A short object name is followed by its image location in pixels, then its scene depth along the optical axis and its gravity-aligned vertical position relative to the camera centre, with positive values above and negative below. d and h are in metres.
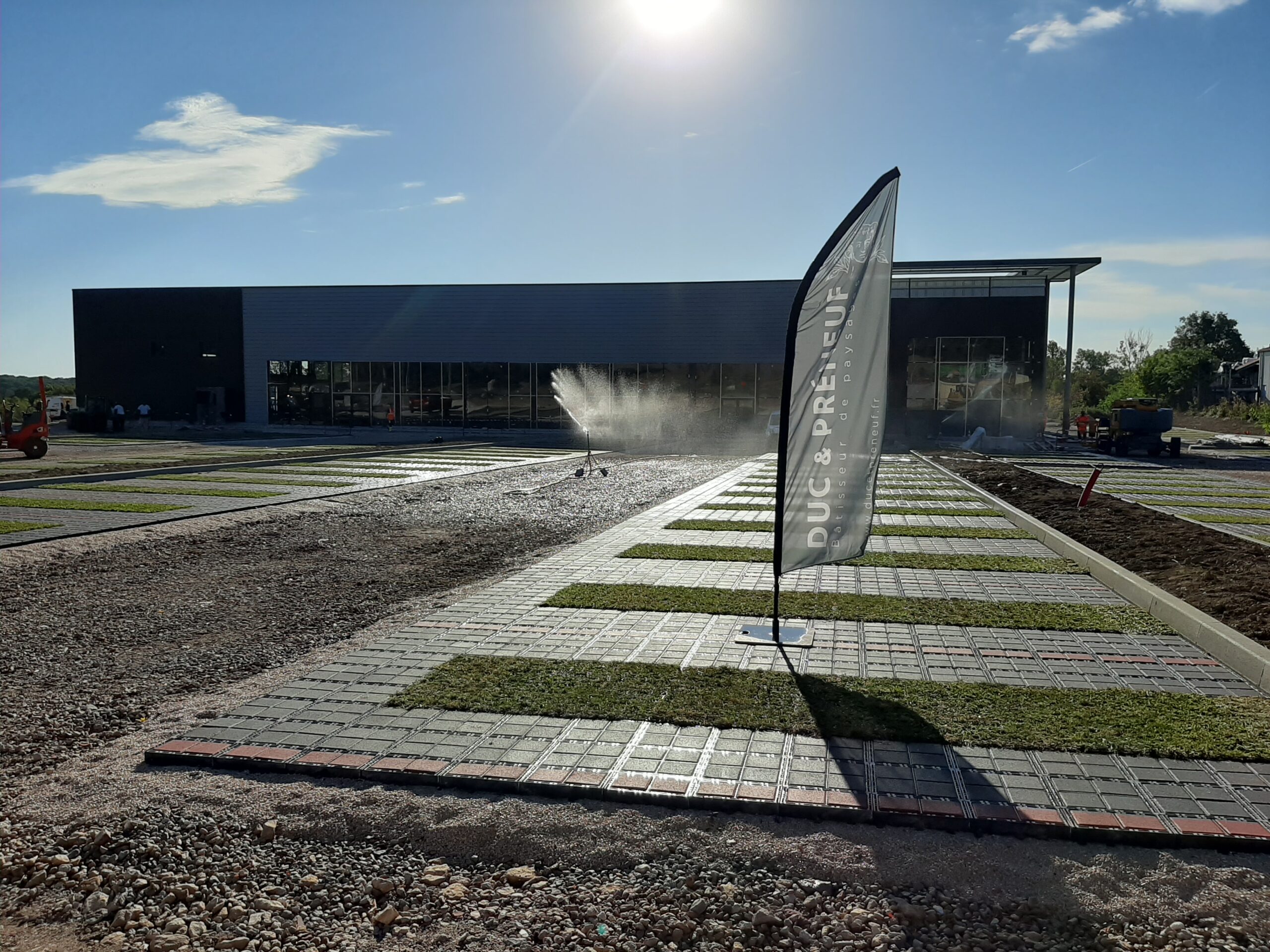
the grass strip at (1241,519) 13.83 -1.65
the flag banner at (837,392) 6.61 +0.12
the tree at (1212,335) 106.38 +9.17
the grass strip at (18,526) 12.43 -1.76
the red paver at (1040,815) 4.05 -1.81
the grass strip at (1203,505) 16.09 -1.66
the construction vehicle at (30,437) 26.48 -1.11
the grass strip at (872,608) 7.74 -1.81
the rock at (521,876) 3.68 -1.90
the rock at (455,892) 3.55 -1.90
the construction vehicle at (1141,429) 30.19 -0.59
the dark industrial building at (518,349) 40.44 +2.78
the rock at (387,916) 3.39 -1.91
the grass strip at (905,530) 12.95 -1.77
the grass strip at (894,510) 15.54 -1.76
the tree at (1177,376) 67.00 +2.63
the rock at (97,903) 3.52 -1.95
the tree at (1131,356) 89.56 +5.48
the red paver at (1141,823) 3.98 -1.81
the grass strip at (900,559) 10.35 -1.79
